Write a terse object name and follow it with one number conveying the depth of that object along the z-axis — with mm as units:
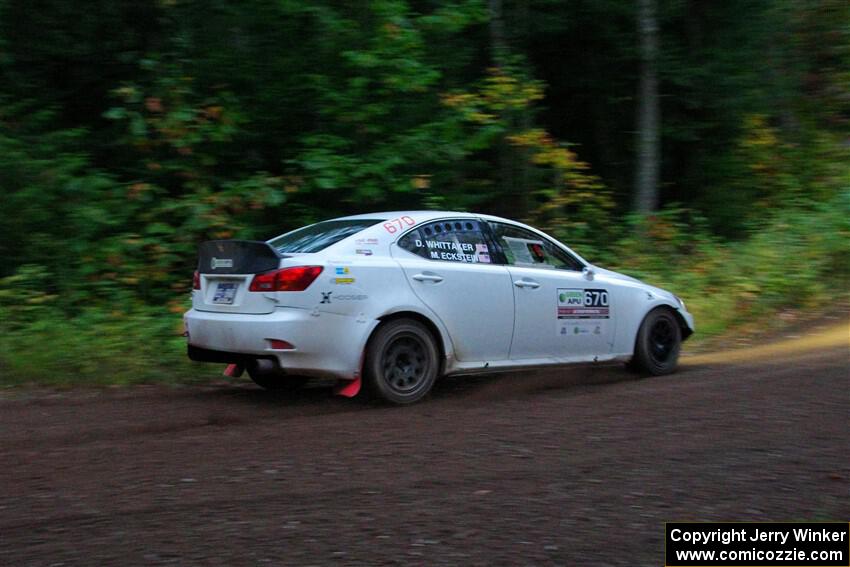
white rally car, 7266
